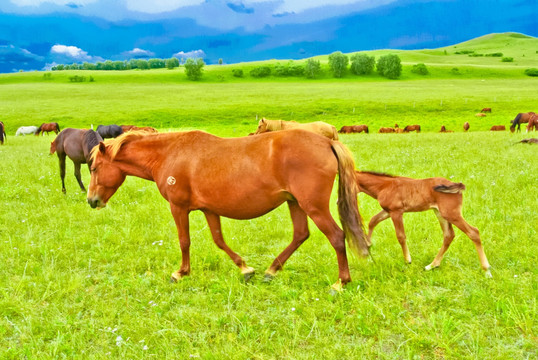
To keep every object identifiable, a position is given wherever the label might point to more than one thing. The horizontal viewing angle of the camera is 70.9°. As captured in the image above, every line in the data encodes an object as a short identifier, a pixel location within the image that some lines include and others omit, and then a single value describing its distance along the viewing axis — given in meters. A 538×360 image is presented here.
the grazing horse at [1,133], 29.67
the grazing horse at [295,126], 19.38
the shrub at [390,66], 113.31
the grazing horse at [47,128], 42.97
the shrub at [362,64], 119.00
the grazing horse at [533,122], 30.66
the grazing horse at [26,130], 43.75
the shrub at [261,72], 115.31
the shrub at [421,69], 116.69
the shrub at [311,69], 113.94
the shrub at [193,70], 110.88
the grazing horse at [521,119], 33.50
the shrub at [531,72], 110.44
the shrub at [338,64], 116.19
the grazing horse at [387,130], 40.81
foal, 5.67
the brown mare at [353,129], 41.59
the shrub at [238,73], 115.74
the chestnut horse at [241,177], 5.33
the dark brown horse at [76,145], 11.36
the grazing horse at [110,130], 26.72
